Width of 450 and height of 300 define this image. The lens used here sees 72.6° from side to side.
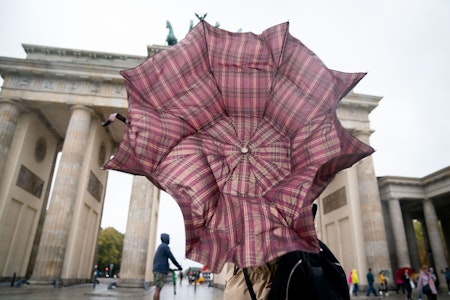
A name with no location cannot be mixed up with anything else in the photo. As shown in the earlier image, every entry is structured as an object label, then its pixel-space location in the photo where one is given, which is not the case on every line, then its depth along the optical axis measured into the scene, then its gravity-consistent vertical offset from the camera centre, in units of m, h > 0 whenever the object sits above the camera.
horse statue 22.78 +16.01
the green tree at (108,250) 62.53 +2.56
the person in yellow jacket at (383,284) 17.49 -0.72
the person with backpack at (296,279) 1.66 -0.06
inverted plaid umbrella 1.84 +0.92
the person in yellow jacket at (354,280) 17.38 -0.54
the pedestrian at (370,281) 16.69 -0.56
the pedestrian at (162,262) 7.49 +0.06
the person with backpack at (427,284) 10.32 -0.39
